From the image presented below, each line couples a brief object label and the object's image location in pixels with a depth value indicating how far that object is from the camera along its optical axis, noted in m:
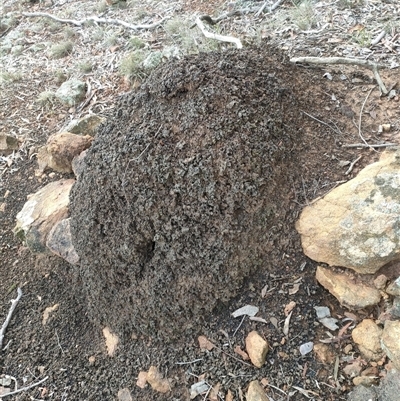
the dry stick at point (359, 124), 2.08
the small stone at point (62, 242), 2.60
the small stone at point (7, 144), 3.88
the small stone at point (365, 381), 1.60
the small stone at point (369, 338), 1.64
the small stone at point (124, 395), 2.11
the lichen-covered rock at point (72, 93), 3.99
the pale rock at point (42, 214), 2.84
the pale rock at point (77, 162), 3.06
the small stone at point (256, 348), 1.81
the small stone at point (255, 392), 1.75
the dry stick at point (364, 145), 2.02
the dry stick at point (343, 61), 2.39
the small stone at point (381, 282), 1.71
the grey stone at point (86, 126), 3.44
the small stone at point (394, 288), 1.64
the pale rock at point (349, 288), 1.72
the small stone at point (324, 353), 1.72
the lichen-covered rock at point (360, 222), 1.71
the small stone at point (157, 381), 2.03
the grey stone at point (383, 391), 1.53
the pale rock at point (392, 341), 1.54
